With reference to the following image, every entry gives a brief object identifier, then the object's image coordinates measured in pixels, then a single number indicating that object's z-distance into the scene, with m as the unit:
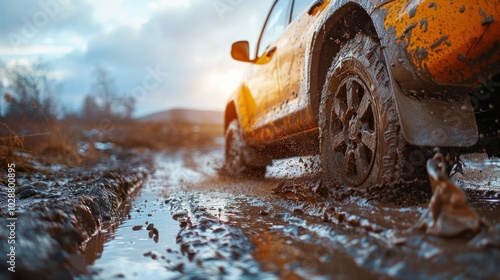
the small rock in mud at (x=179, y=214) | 2.54
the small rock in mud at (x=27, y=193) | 3.16
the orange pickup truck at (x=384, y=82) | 1.80
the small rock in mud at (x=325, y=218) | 1.98
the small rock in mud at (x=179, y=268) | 1.46
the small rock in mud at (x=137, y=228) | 2.26
